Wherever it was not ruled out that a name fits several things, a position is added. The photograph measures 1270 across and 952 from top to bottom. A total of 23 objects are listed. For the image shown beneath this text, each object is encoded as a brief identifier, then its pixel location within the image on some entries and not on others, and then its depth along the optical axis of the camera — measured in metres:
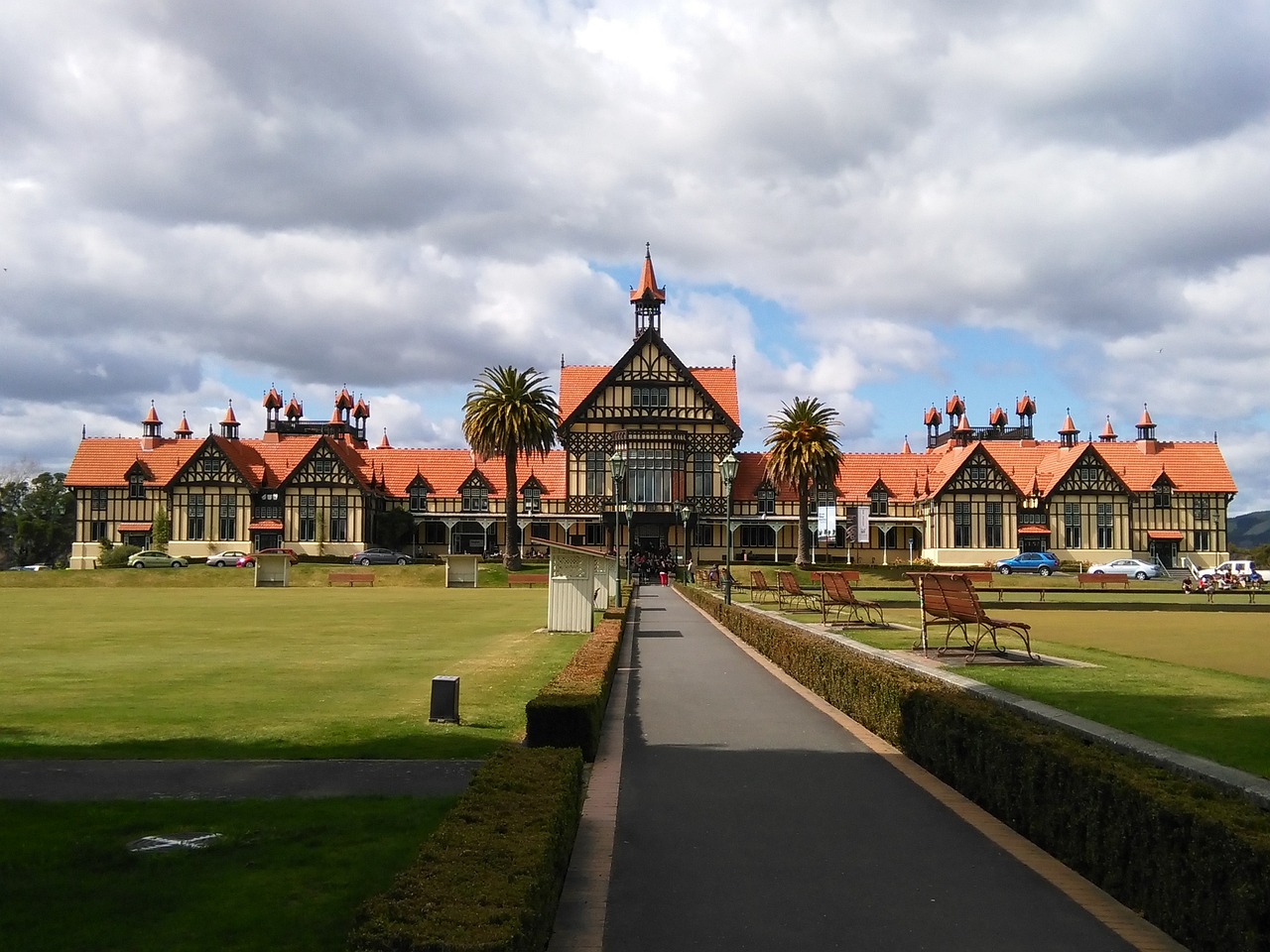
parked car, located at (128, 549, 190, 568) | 70.75
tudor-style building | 74.06
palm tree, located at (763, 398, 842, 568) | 68.06
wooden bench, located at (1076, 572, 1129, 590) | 51.78
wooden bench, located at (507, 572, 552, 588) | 60.25
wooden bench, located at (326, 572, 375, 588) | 57.88
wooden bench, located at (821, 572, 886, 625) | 24.08
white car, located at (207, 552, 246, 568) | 72.88
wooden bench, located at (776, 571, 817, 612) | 28.73
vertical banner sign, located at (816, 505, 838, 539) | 66.25
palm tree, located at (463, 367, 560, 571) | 66.81
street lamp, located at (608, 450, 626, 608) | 43.31
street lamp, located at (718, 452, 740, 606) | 36.08
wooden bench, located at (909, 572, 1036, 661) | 15.89
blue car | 71.03
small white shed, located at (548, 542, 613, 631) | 24.47
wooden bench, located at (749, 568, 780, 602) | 36.88
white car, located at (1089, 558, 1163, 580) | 69.94
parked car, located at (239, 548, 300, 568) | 67.38
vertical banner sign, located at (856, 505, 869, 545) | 73.25
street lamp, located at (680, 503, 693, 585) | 68.97
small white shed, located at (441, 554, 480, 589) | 59.22
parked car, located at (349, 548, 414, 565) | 72.81
